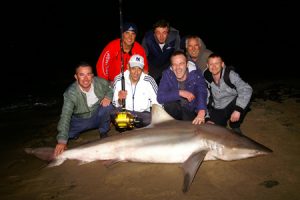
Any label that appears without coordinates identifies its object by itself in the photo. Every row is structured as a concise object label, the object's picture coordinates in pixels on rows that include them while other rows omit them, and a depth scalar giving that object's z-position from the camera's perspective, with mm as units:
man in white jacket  5098
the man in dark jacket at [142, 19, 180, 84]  6172
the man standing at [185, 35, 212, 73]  5586
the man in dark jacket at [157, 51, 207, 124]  4773
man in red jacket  6086
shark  3787
